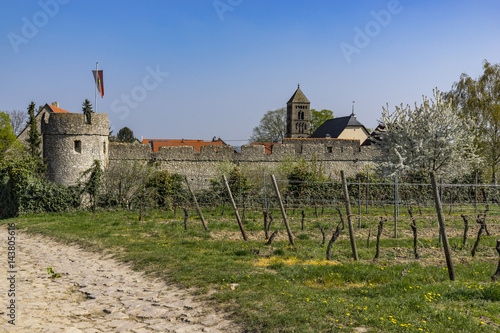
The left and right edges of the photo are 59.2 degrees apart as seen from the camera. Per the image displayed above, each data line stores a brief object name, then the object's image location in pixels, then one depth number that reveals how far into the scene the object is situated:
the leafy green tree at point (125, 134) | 68.00
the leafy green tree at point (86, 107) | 45.67
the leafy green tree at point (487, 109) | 30.94
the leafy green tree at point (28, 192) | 18.98
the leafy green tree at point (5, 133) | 39.53
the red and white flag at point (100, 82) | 23.39
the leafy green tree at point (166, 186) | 21.92
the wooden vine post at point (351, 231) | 9.11
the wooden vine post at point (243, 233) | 11.56
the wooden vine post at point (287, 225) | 10.46
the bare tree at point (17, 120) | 51.23
